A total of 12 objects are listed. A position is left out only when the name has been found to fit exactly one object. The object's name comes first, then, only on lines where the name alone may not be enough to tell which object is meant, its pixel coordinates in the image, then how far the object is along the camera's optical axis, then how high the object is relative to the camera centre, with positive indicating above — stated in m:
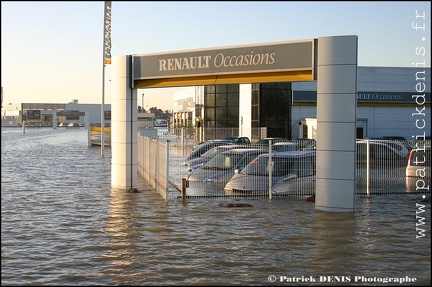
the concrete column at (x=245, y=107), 45.42 +2.18
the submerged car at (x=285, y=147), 22.40 -0.50
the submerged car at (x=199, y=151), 25.62 -0.77
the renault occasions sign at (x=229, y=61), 15.72 +2.16
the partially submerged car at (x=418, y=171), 18.53 -1.22
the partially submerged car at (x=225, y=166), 19.25 -1.08
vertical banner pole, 35.11 +6.15
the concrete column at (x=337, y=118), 14.91 +0.42
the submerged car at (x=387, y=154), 19.22 -0.70
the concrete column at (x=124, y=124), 19.45 +0.33
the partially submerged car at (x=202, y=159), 22.88 -1.03
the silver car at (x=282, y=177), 17.50 -1.31
